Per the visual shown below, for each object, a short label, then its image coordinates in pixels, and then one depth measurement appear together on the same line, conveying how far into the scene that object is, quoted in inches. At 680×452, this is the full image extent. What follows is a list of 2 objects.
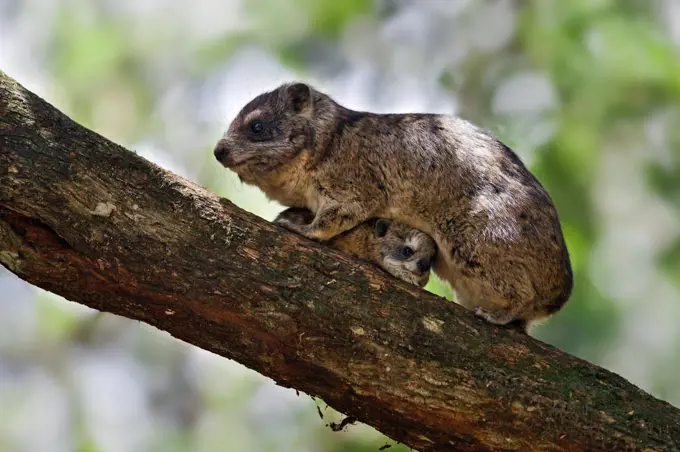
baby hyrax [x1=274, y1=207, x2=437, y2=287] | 459.8
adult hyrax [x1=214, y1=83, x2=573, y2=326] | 455.5
